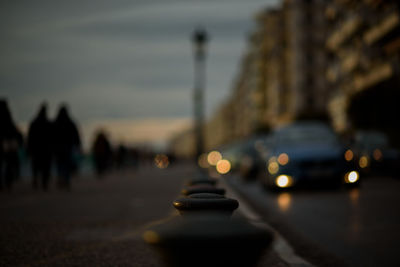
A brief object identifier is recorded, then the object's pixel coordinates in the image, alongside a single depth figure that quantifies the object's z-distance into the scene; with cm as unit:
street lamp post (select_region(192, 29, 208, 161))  3244
